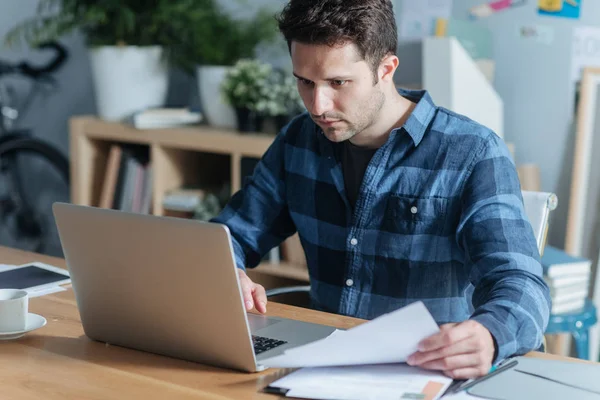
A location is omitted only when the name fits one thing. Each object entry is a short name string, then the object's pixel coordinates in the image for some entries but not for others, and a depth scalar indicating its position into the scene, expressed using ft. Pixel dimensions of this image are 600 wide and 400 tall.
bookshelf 13.03
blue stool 11.06
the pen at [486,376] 6.79
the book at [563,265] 11.18
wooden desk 6.86
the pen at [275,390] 6.79
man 8.04
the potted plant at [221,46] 13.63
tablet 8.56
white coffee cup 7.62
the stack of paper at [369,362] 6.68
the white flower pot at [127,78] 14.16
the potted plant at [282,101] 12.80
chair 8.53
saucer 7.59
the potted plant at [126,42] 14.01
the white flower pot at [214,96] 13.53
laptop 6.95
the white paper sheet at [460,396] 6.70
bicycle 16.21
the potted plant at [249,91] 12.85
